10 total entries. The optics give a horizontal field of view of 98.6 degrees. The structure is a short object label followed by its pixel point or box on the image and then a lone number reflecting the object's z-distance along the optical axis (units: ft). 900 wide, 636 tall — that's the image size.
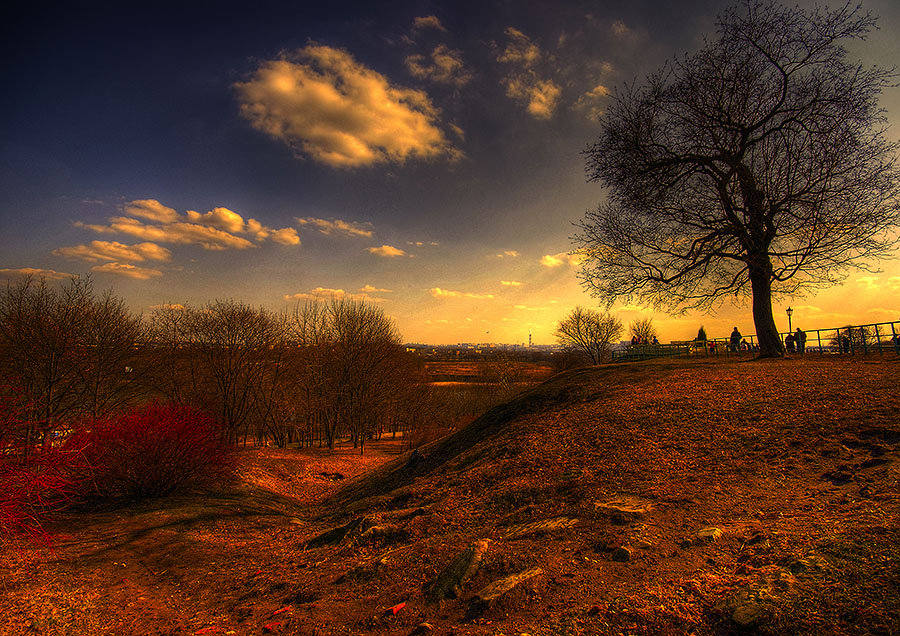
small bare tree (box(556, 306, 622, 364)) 175.83
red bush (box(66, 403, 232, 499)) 31.40
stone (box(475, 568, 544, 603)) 11.37
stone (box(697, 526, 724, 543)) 11.78
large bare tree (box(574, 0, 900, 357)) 40.57
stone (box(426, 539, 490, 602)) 12.41
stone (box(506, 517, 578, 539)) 14.88
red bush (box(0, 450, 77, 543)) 19.01
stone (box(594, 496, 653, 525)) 14.24
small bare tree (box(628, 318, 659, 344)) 216.10
